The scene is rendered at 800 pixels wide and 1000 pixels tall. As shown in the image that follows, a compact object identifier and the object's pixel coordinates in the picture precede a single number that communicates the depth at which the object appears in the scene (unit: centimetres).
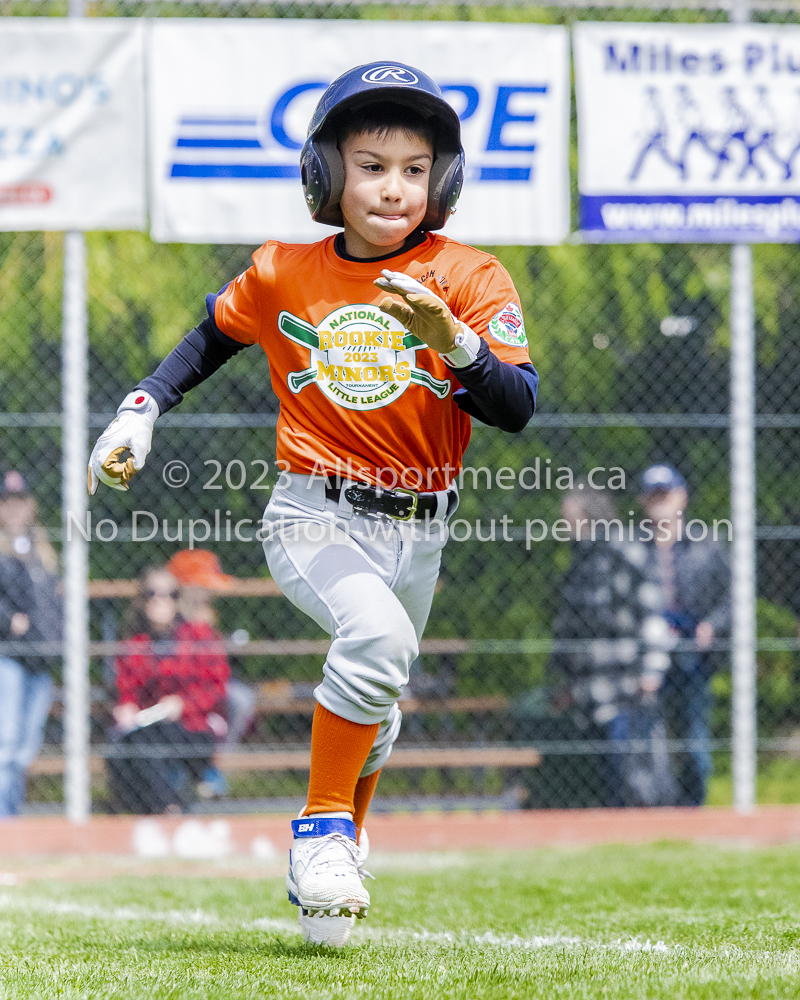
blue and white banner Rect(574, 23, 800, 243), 1202
